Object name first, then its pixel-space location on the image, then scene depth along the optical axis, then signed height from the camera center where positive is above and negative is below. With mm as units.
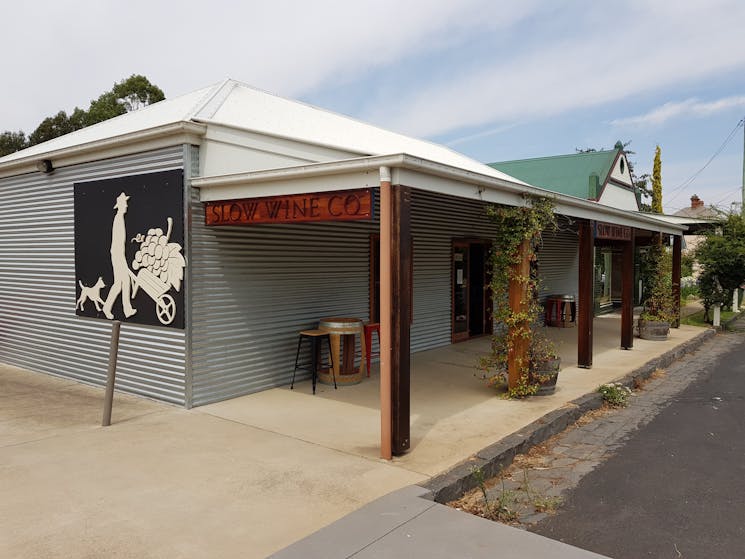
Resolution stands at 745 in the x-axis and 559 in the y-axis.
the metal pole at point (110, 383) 5727 -1117
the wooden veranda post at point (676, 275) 13669 -155
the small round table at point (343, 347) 7367 -1024
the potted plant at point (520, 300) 6824 -374
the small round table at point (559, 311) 14180 -1040
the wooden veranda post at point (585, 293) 8711 -367
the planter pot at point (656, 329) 11906 -1268
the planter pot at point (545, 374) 7027 -1296
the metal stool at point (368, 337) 8008 -948
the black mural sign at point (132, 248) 6473 +282
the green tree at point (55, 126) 27562 +7060
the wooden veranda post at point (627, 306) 10570 -693
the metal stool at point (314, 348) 7186 -1015
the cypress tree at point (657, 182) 31516 +4942
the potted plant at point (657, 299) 11969 -655
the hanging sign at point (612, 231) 9422 +662
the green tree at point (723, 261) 14531 +183
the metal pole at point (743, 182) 25134 +3998
